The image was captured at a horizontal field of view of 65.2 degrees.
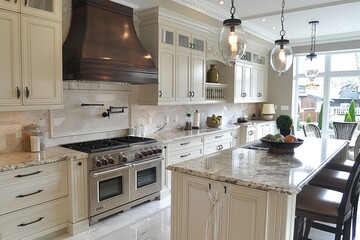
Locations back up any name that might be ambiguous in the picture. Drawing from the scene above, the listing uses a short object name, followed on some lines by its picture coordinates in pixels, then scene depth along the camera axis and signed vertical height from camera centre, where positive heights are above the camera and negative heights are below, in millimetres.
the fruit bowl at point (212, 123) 5595 -351
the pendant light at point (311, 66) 4422 +634
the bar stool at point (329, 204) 2277 -824
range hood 3164 +695
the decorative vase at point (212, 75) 5691 +615
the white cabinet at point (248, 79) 6078 +618
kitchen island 1876 -652
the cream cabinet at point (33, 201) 2576 -953
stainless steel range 3223 -848
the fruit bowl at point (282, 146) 2842 -407
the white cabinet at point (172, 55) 4172 +804
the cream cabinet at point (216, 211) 1944 -793
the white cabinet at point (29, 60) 2688 +446
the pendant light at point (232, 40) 2590 +617
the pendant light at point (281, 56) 3250 +587
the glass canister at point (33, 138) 3047 -380
